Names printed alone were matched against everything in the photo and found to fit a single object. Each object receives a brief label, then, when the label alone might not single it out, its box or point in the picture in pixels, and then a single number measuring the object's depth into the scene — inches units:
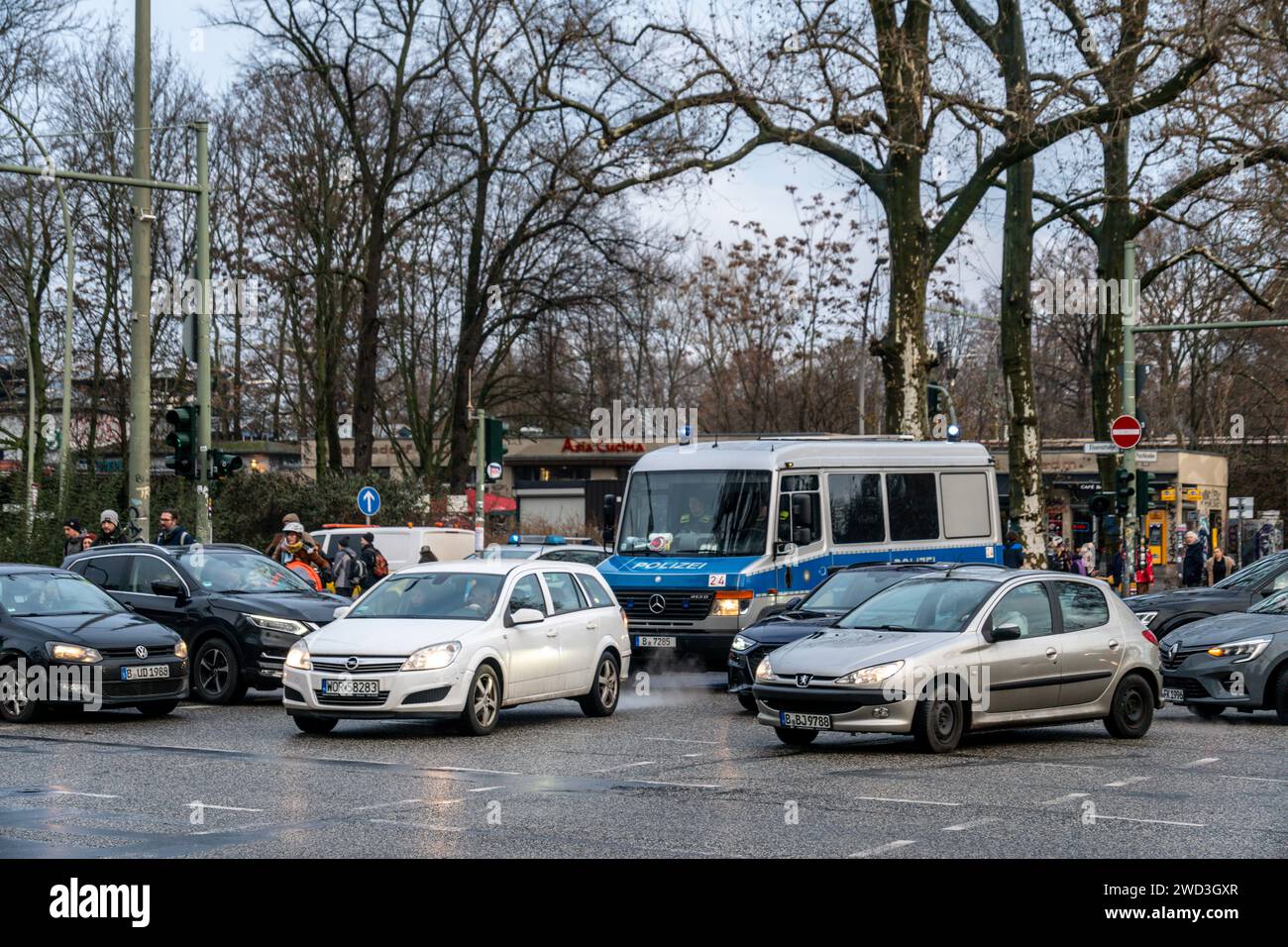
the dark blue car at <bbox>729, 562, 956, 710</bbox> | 707.4
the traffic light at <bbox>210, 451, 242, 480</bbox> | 984.9
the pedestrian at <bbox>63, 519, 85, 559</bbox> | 1023.0
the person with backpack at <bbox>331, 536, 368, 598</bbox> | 1052.5
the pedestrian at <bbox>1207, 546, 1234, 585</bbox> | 1477.6
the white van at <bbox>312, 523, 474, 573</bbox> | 1262.3
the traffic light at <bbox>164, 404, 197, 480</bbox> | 965.8
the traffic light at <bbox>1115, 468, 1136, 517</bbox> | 1278.3
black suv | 756.0
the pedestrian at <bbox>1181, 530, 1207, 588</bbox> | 1465.3
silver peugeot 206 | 565.6
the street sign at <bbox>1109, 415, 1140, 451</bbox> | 1272.1
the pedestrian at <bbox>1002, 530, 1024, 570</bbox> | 1157.2
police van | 837.2
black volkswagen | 660.7
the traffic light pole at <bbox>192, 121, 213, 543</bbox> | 978.7
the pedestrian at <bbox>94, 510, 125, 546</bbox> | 991.0
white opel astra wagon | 613.3
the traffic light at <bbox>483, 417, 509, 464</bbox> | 1269.7
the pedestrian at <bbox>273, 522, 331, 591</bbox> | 934.4
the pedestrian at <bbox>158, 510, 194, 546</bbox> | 936.9
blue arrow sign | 1462.8
